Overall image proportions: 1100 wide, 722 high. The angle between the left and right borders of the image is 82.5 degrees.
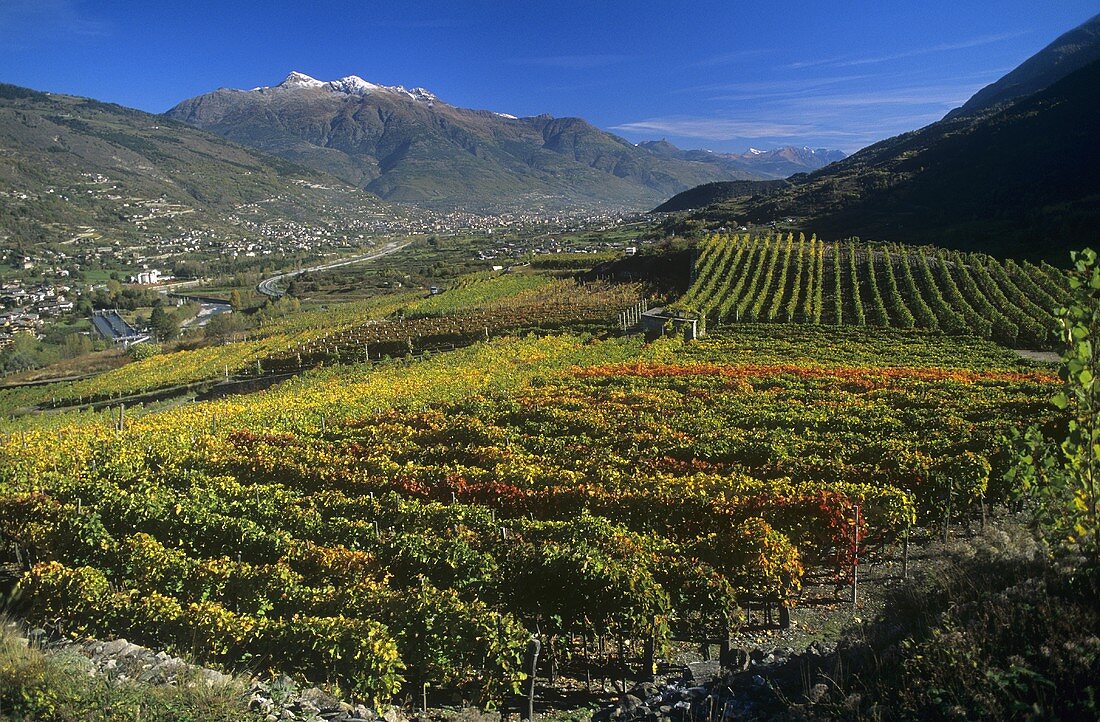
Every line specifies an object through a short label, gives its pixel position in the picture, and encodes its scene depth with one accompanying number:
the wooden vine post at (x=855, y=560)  10.95
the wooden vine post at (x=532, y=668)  8.13
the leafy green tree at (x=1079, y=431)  4.48
